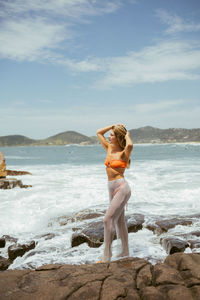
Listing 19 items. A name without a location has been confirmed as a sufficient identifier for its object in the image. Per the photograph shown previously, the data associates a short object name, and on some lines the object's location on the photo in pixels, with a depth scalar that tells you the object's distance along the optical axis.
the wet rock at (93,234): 6.46
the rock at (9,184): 15.11
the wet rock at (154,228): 7.32
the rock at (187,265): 3.13
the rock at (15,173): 22.69
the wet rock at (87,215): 9.01
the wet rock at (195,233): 6.77
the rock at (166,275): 3.15
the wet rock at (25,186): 15.20
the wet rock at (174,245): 5.71
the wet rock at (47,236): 7.18
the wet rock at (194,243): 5.93
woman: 4.57
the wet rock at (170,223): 7.41
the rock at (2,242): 6.61
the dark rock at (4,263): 5.44
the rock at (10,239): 7.10
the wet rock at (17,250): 5.95
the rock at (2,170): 17.52
